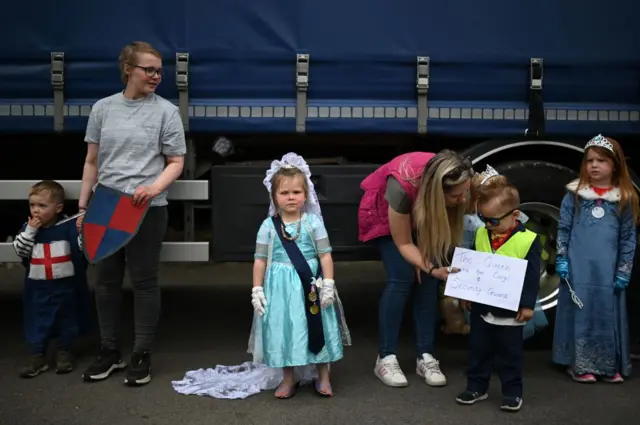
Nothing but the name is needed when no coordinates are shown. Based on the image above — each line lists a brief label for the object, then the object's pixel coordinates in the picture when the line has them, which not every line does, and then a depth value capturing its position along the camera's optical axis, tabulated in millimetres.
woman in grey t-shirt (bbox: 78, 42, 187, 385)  4578
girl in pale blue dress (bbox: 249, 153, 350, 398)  4453
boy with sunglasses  4285
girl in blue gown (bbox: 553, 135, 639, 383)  4781
